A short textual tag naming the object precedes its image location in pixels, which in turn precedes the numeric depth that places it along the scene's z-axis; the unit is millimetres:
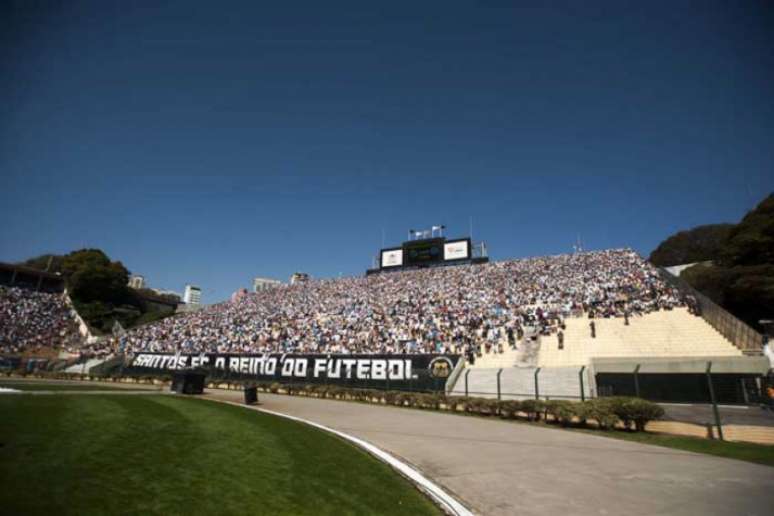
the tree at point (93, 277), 64438
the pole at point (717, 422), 12216
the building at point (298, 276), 105606
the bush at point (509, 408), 16828
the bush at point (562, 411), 14938
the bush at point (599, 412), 14195
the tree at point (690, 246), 65750
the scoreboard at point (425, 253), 51938
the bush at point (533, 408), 16097
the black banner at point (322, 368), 26125
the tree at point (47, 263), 72562
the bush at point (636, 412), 13836
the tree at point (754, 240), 37281
